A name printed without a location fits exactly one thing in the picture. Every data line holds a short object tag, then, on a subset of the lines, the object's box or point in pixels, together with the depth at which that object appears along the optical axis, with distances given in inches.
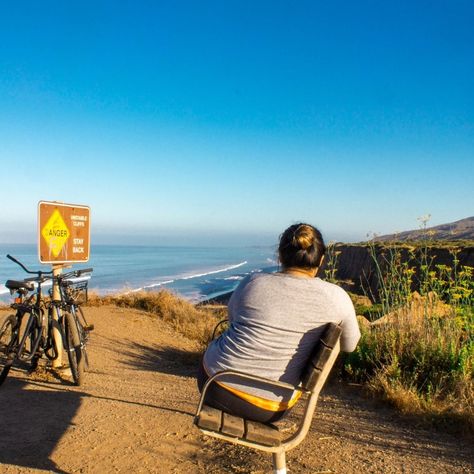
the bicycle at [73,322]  222.7
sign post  241.1
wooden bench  100.7
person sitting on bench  102.5
